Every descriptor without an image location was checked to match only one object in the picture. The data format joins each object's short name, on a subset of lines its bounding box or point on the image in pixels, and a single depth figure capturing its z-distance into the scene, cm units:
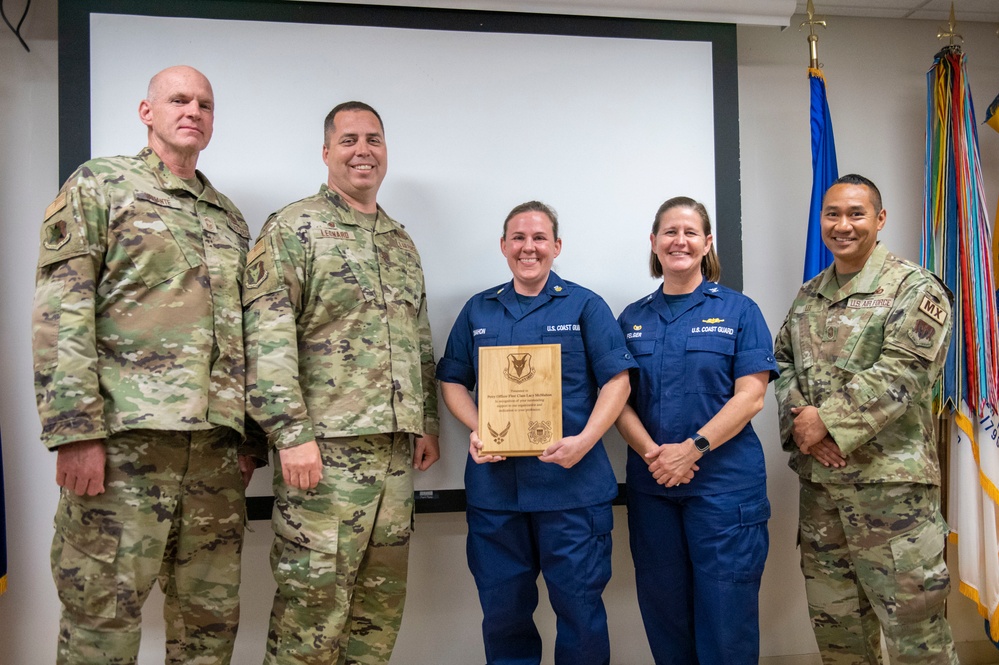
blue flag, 285
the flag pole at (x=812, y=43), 288
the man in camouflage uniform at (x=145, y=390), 179
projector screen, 252
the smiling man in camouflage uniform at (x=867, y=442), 218
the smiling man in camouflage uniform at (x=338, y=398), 198
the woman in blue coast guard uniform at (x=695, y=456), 219
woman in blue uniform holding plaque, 219
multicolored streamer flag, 268
